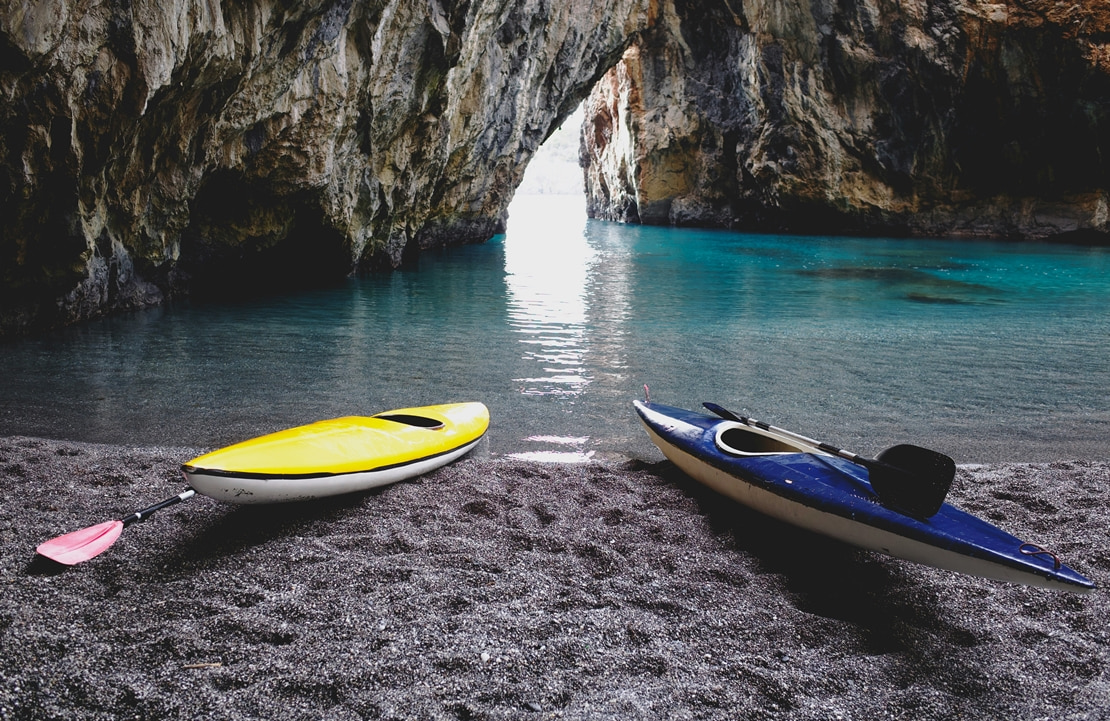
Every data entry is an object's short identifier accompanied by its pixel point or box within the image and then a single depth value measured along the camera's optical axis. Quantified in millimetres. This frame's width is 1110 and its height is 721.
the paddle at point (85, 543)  2795
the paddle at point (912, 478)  2939
